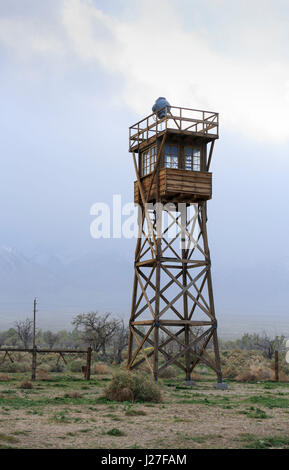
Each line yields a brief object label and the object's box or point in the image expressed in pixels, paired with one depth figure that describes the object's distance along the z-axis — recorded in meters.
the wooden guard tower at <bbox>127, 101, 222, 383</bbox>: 31.00
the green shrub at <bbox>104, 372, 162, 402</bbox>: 23.05
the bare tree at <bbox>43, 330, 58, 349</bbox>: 85.12
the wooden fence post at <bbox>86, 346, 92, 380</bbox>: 34.66
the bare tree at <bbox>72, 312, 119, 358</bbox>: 58.50
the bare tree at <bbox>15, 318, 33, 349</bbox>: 71.19
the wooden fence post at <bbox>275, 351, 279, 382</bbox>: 37.28
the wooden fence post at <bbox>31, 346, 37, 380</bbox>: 33.33
